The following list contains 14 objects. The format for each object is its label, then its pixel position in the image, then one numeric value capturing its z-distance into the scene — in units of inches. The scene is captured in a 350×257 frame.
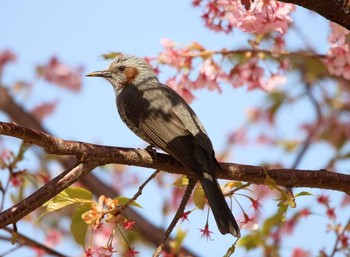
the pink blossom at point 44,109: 605.3
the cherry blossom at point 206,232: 211.8
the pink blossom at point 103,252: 198.2
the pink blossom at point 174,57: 292.3
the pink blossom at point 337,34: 260.5
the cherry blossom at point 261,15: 237.9
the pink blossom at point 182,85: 300.5
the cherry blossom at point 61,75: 584.4
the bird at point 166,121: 220.1
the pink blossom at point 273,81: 312.7
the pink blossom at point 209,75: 290.2
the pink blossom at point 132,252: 205.4
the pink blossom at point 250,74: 303.4
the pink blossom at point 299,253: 333.6
